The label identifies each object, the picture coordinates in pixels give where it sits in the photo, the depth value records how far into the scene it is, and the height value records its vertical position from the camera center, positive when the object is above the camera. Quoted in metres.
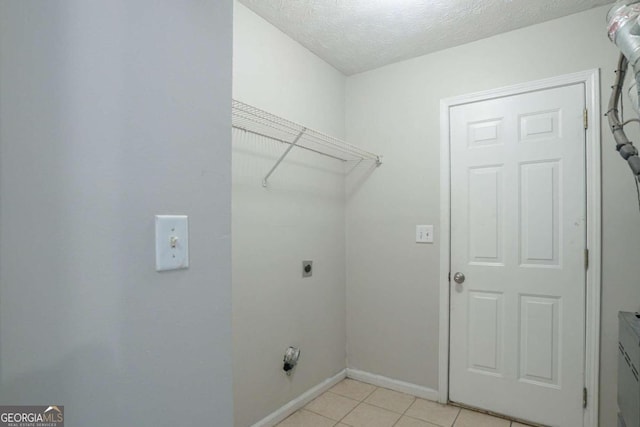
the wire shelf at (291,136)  1.88 +0.52
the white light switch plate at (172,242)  0.72 -0.07
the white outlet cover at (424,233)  2.42 -0.15
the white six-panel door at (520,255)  1.97 -0.27
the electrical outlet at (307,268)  2.36 -0.40
